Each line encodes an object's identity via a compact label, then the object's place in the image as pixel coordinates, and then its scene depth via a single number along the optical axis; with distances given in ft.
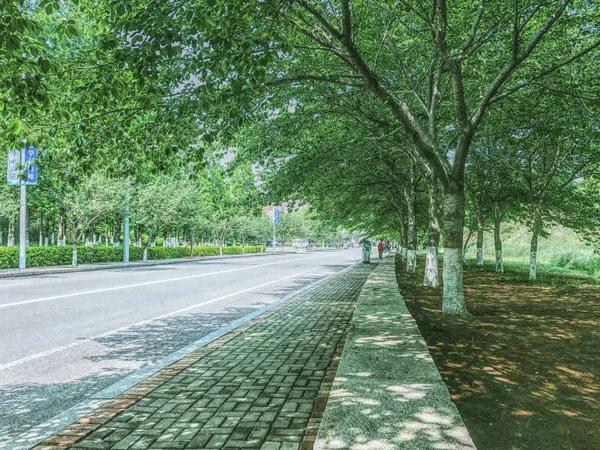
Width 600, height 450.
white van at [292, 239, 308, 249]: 311.47
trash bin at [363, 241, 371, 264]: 104.53
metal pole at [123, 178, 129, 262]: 106.04
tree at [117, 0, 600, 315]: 16.55
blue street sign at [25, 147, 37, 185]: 71.56
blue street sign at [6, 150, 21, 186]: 74.90
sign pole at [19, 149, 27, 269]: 73.87
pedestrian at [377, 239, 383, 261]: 127.95
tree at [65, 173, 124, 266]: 84.07
